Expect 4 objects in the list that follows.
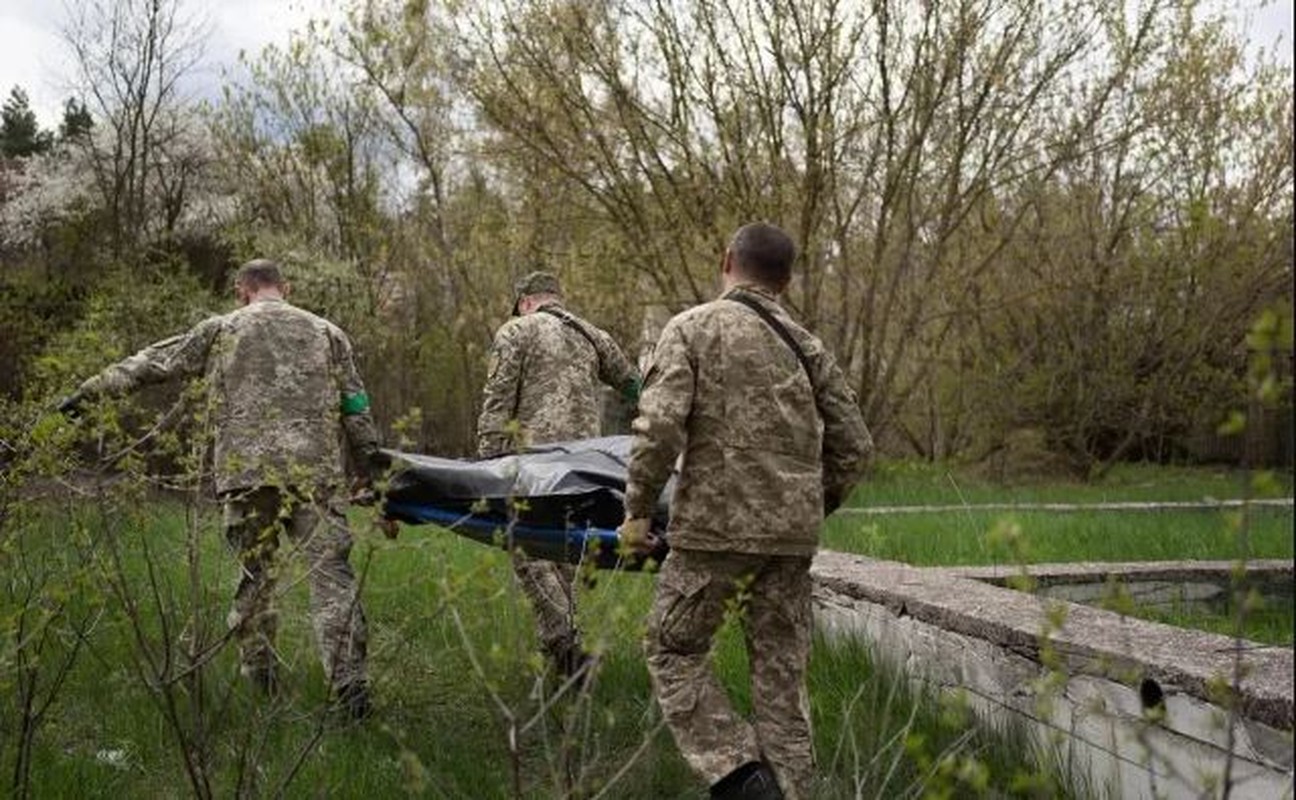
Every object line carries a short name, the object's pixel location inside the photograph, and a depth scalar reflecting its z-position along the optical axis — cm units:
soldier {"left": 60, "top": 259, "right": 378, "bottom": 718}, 557
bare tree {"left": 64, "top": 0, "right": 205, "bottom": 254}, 1922
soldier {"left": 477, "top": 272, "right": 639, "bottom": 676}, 645
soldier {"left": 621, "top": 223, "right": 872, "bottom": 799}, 410
